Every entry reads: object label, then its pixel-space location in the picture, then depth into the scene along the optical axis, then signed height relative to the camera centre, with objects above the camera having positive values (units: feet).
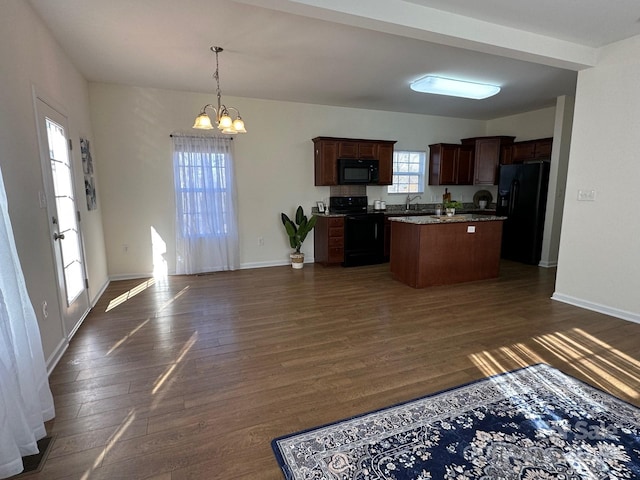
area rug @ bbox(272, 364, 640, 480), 5.13 -4.27
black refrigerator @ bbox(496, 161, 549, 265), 18.35 -0.89
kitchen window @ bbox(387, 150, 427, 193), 21.77 +1.29
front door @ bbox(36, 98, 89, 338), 9.14 -0.75
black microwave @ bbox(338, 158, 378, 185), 18.60 +1.15
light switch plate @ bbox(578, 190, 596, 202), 11.75 -0.15
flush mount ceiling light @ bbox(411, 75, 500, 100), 13.76 +4.45
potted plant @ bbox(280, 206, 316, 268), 18.10 -2.10
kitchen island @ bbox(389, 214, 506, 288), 14.34 -2.58
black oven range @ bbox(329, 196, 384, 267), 18.42 -2.42
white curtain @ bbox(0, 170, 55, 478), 4.81 -2.77
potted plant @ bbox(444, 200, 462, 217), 15.72 -0.76
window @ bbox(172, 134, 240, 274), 16.49 -0.61
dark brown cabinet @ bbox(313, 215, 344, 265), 18.07 -2.62
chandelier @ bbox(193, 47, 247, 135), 10.93 +2.29
